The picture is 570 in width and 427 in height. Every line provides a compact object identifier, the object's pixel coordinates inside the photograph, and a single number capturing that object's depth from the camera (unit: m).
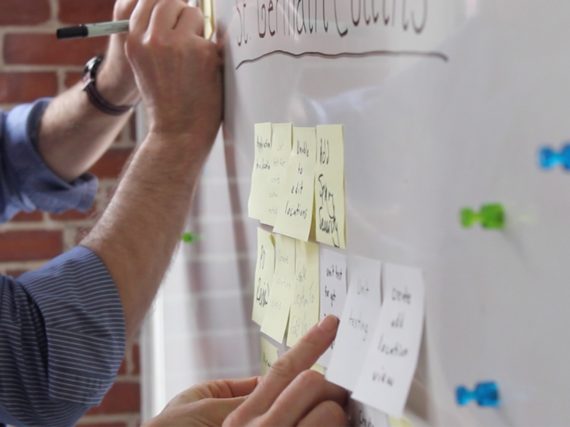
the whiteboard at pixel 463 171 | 0.81
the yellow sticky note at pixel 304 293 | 1.03
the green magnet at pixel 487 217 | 0.83
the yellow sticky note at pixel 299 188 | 1.02
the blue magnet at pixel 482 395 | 0.84
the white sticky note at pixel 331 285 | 0.99
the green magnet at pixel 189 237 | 1.38
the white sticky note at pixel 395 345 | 0.90
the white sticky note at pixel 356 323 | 0.94
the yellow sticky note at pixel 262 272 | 1.12
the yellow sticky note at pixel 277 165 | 1.06
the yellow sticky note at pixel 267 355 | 1.12
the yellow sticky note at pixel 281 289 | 1.07
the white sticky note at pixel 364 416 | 0.94
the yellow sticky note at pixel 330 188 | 0.98
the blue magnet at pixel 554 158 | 0.79
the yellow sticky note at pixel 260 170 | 1.11
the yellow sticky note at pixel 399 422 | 0.92
